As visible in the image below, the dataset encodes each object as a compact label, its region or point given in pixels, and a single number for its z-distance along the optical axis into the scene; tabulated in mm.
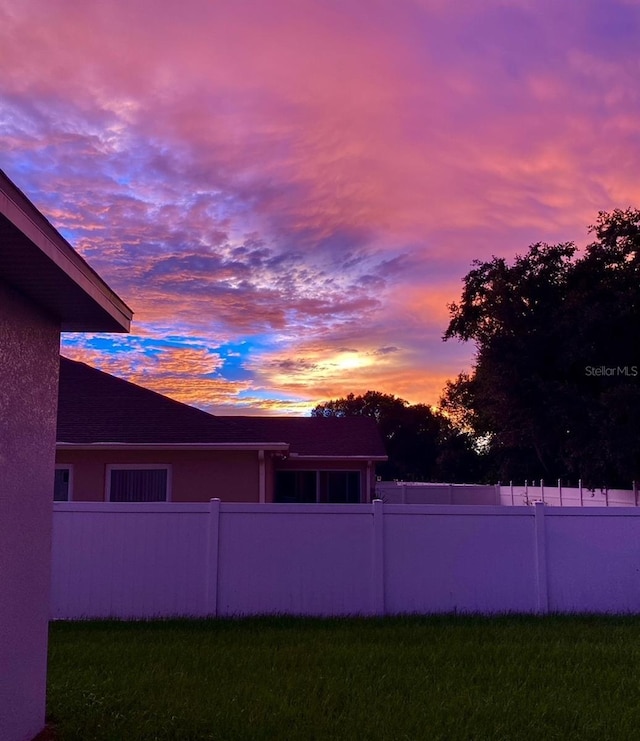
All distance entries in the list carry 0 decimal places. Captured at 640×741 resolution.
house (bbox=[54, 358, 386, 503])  16375
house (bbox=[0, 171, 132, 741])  4953
